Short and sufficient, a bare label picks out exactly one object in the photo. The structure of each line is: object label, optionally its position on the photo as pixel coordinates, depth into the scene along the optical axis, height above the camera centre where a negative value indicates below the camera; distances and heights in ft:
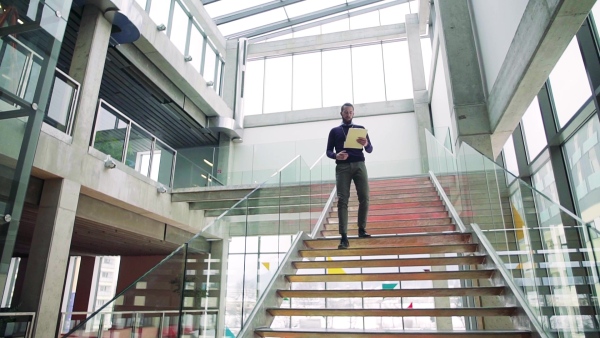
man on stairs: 15.55 +4.67
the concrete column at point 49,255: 21.24 +2.17
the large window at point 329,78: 56.75 +29.84
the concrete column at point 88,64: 24.59 +14.25
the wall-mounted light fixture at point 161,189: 32.45 +8.23
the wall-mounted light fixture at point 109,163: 26.30 +8.21
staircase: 11.80 +1.29
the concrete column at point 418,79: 51.24 +26.92
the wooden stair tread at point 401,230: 19.69 +3.31
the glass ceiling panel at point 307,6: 56.80 +38.73
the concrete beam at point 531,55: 13.19 +8.63
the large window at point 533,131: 25.03 +10.39
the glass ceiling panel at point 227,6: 53.11 +36.23
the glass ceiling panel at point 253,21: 57.41 +37.30
